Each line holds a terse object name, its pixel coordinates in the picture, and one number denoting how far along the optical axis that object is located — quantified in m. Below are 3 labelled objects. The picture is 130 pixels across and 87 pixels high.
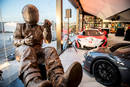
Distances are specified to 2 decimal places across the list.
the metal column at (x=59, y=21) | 3.96
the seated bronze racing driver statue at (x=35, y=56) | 0.87
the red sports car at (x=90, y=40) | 4.17
